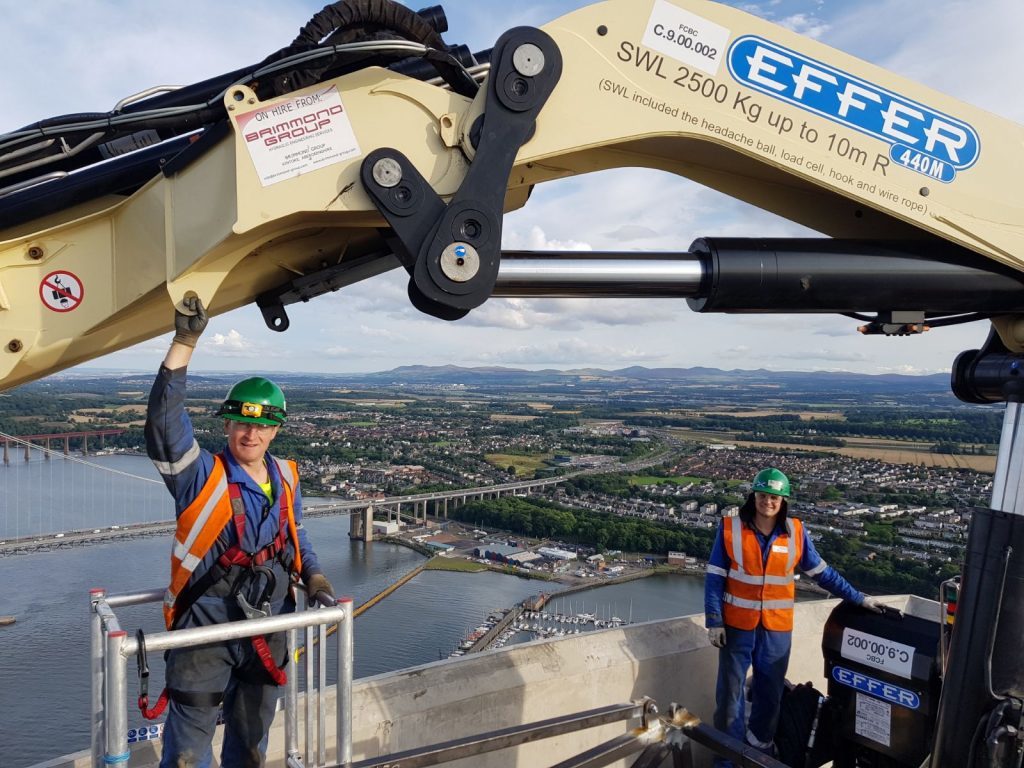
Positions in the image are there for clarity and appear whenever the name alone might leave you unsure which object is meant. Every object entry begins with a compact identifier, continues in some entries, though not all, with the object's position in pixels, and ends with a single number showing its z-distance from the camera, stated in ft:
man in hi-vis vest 6.45
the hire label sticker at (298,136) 5.31
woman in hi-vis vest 10.55
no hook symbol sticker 5.81
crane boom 5.44
